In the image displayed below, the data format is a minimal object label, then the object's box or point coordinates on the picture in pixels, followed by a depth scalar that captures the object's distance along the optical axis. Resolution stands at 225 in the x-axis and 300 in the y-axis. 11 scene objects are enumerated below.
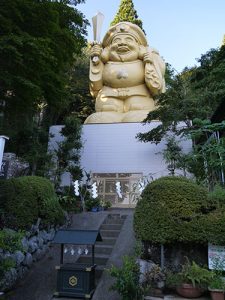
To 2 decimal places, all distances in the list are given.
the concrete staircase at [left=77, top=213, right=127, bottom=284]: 8.47
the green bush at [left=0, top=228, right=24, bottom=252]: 6.75
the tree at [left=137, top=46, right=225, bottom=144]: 12.59
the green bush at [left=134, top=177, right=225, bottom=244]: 6.55
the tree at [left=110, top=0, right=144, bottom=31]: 26.30
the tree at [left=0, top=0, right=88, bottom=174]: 10.48
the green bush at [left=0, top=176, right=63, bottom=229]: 8.27
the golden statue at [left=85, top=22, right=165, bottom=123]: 17.59
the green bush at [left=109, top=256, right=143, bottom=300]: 6.27
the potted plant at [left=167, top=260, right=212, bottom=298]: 6.24
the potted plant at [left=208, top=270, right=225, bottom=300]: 5.95
